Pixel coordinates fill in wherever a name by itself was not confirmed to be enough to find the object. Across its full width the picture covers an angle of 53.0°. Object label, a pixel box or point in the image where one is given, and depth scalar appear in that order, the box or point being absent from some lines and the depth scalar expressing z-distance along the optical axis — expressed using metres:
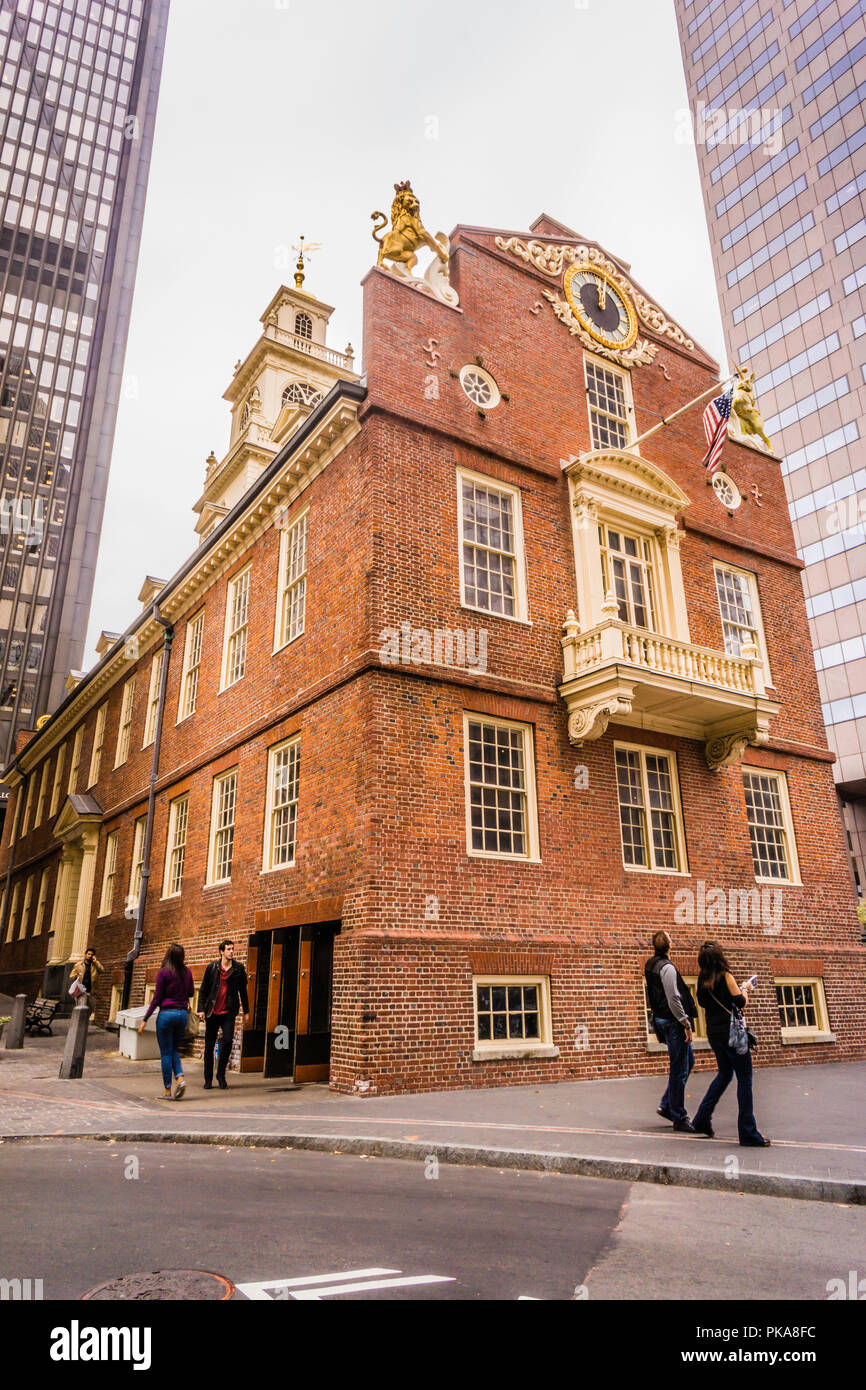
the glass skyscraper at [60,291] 72.38
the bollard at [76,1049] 12.20
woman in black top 7.20
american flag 15.20
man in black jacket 11.91
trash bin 15.17
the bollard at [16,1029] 15.58
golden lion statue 15.35
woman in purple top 10.49
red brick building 12.13
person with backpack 8.02
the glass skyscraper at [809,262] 50.78
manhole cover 3.68
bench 19.08
